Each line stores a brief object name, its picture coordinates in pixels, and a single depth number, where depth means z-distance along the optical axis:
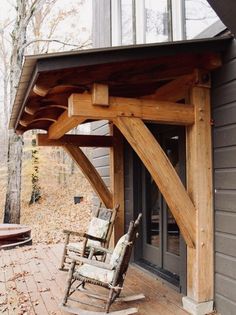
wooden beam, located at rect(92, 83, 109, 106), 2.92
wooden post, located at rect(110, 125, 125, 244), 5.40
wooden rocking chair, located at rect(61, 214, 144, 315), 3.18
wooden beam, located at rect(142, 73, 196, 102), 3.43
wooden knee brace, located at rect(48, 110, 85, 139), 3.54
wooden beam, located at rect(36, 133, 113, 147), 5.01
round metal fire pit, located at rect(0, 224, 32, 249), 6.62
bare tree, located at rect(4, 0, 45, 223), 9.63
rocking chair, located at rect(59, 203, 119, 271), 4.39
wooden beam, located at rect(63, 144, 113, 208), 5.06
